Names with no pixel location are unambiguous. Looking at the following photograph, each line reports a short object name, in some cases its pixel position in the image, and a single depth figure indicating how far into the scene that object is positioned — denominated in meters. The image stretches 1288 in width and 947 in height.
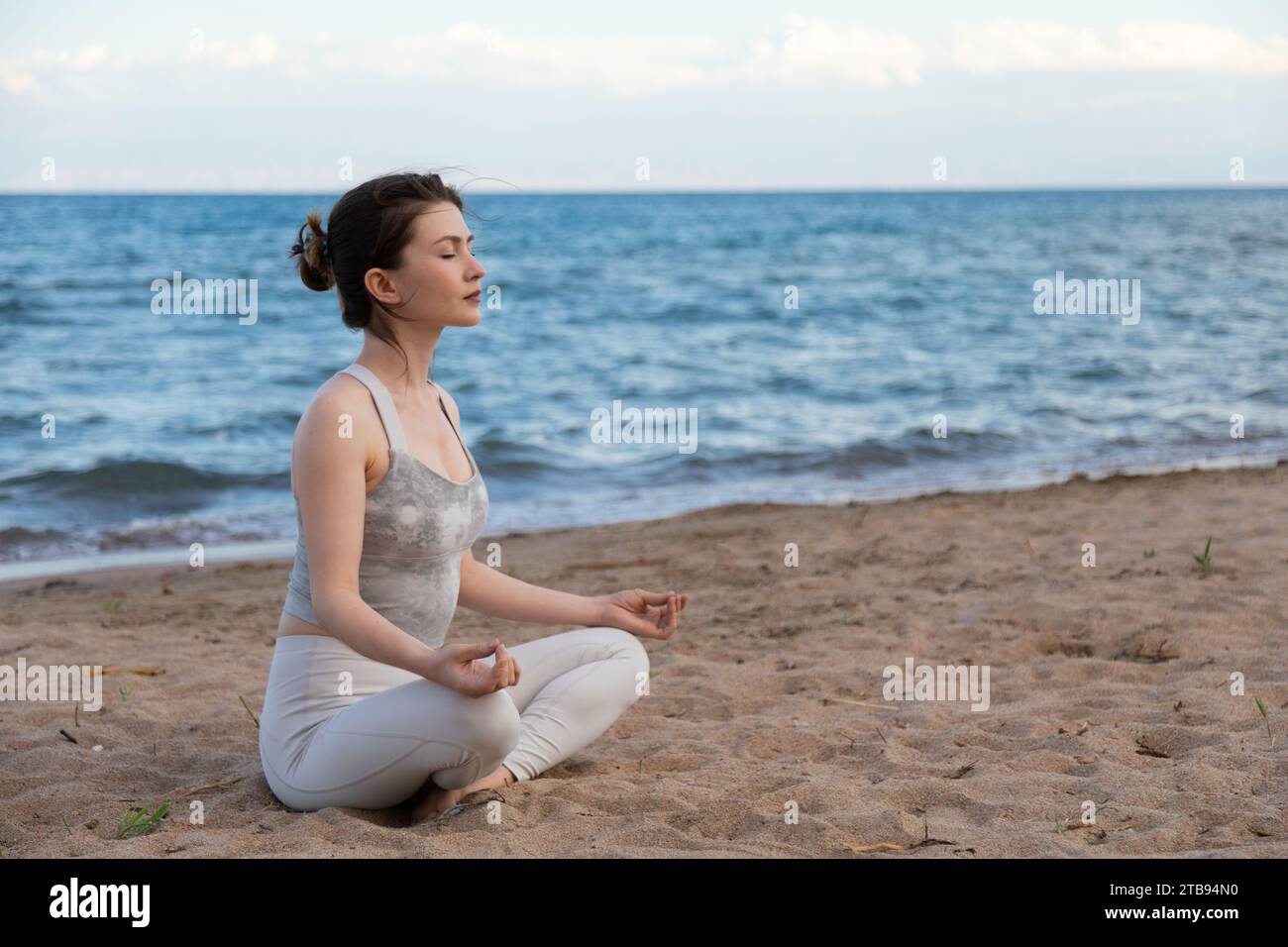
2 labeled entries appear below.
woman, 2.72
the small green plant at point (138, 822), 2.85
